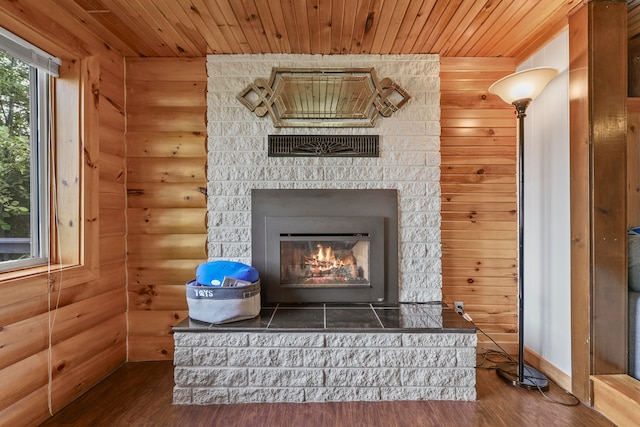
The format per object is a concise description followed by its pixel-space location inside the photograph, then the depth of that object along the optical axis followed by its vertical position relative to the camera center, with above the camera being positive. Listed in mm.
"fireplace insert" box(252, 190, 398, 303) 2236 -191
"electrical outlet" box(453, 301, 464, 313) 2364 -700
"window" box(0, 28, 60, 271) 1616 +346
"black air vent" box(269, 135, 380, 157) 2266 +475
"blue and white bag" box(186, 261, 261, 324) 1830 -468
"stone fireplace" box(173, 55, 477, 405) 2248 +96
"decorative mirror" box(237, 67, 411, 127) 2252 +823
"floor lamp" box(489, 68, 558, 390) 1833 +409
